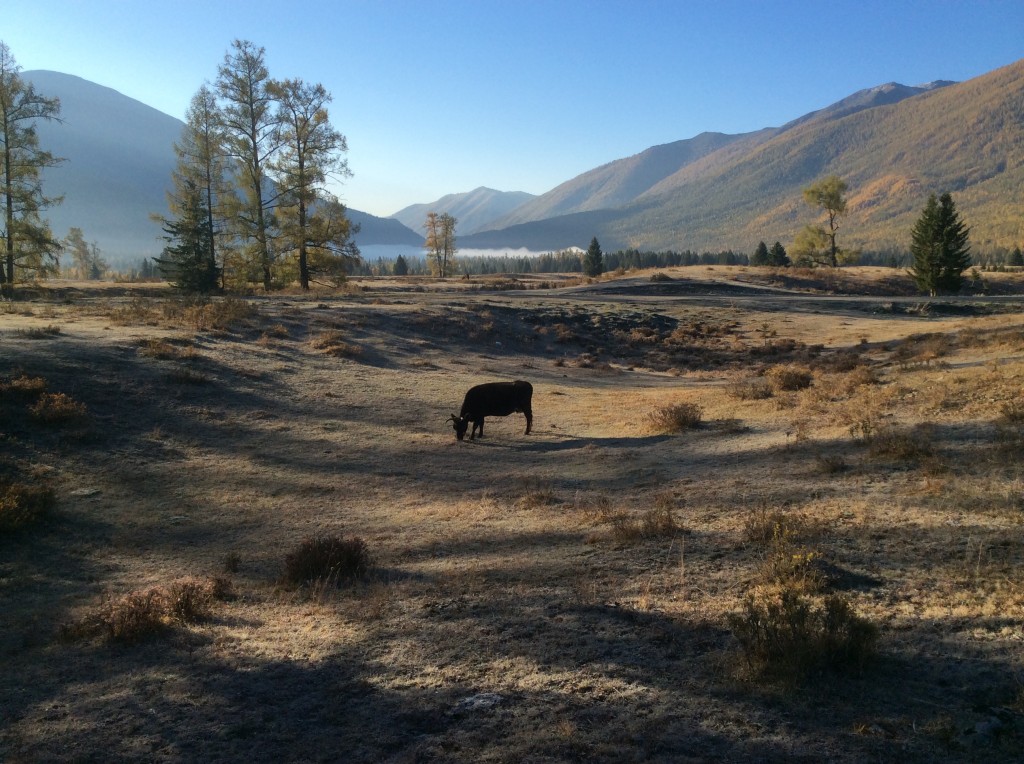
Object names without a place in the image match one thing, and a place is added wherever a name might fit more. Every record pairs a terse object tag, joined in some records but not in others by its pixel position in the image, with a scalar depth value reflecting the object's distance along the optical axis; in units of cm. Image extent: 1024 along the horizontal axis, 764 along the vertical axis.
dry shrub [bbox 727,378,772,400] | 1723
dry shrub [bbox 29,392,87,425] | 1216
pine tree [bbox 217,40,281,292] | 3812
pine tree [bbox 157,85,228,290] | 3888
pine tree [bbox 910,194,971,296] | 5488
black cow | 1536
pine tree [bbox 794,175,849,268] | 8612
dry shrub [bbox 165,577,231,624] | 634
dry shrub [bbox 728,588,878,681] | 441
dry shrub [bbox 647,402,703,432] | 1460
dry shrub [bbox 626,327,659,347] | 3506
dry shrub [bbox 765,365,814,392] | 1759
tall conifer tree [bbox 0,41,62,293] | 3512
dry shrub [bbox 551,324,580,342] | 3383
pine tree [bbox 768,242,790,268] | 9426
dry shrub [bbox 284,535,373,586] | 722
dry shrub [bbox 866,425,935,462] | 911
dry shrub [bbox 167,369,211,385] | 1602
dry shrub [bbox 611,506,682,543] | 763
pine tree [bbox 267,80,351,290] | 3947
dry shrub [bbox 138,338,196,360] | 1744
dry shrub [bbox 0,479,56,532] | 855
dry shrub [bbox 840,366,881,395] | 1547
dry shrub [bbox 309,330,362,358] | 2305
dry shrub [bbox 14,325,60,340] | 1675
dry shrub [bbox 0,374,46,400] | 1249
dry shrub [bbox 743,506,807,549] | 685
